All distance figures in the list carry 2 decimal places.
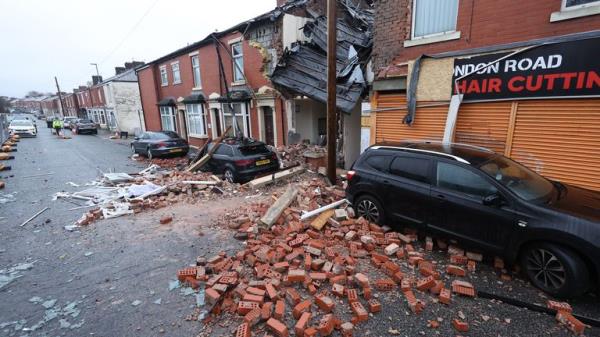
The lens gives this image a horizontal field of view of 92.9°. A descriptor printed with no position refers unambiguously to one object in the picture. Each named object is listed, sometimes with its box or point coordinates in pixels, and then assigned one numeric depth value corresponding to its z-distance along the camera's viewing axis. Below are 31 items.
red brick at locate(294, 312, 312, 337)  3.03
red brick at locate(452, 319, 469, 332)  3.12
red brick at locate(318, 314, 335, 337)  3.04
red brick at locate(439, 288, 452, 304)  3.53
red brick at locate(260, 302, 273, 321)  3.26
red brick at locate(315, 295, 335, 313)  3.35
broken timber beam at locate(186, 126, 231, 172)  10.41
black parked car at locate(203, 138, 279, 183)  9.26
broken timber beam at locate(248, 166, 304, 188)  8.73
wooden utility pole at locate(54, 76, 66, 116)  48.46
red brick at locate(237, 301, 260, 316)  3.32
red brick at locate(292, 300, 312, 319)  3.29
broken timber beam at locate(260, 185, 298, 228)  5.53
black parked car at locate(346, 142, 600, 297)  3.41
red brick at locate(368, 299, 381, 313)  3.41
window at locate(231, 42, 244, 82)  14.23
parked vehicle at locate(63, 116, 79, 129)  36.97
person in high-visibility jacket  28.48
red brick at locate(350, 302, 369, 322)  3.27
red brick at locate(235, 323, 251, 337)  3.00
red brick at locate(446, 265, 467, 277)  4.05
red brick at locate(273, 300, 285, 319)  3.27
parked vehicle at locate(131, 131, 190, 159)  14.34
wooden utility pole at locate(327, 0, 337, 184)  6.47
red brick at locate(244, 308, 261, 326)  3.17
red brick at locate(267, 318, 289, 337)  3.00
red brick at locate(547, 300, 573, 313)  3.29
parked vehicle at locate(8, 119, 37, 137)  27.38
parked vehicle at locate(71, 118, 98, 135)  31.17
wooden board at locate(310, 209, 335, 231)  5.42
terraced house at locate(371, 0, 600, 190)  5.08
